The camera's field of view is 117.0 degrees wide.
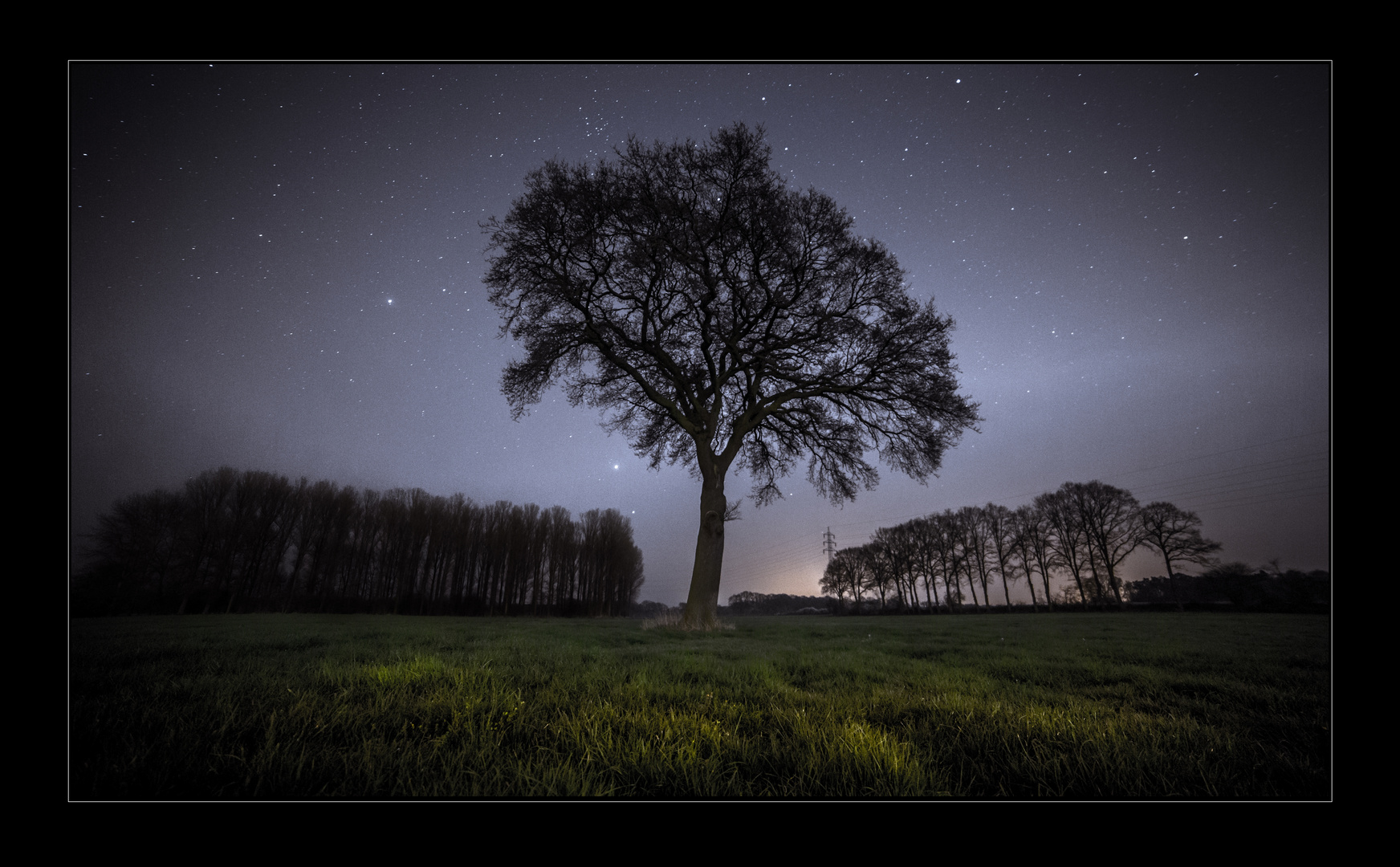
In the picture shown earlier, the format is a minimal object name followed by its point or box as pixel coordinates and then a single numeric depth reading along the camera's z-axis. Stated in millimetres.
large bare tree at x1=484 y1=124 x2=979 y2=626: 10203
